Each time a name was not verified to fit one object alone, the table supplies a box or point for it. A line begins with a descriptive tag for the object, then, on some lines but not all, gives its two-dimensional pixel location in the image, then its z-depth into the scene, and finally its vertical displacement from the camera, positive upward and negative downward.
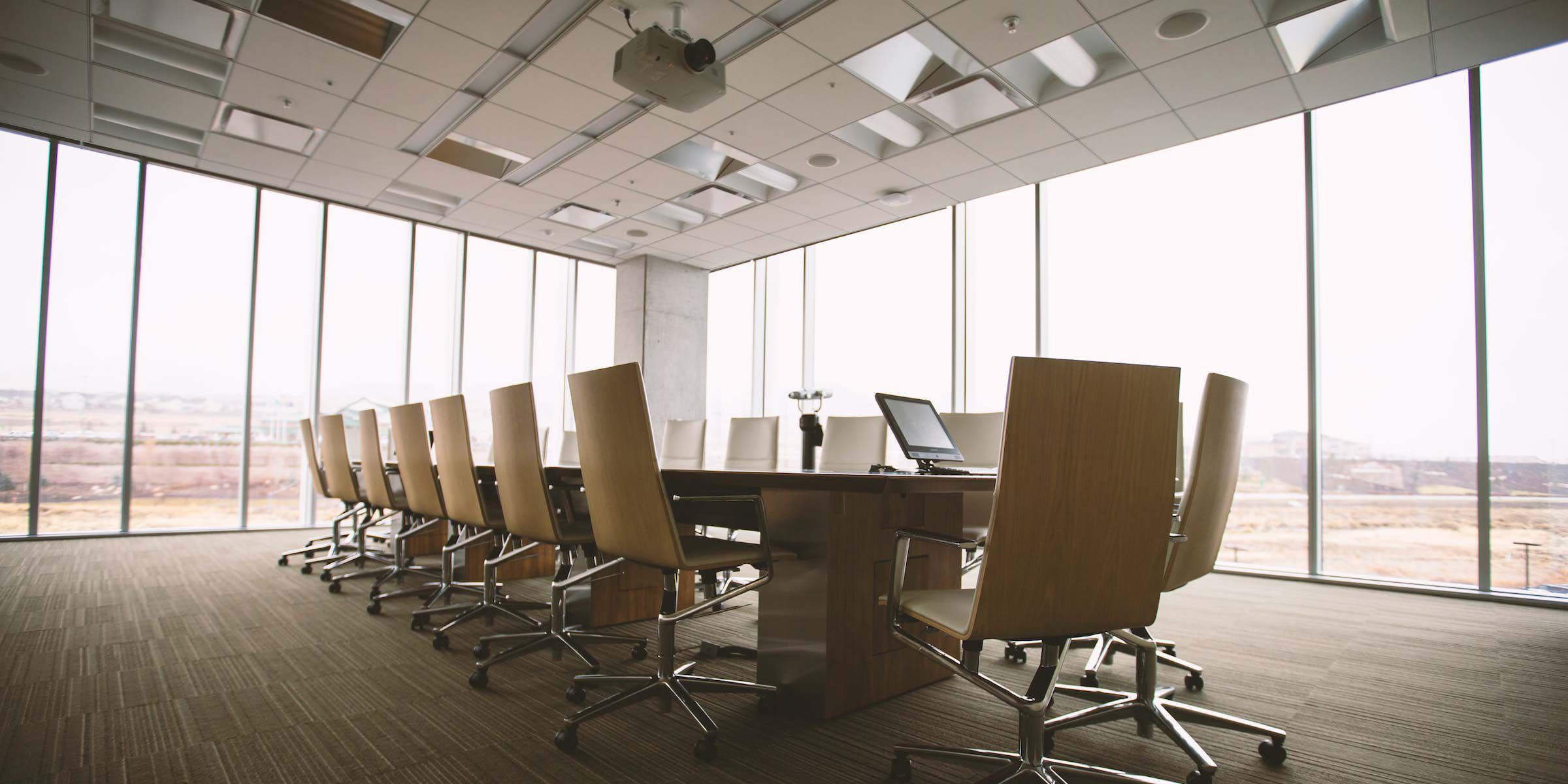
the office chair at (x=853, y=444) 4.47 -0.21
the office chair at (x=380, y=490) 4.34 -0.55
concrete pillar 9.06 +0.96
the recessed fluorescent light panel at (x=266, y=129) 5.71 +2.17
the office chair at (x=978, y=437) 4.08 -0.14
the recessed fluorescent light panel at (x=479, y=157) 6.22 +2.17
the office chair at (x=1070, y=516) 1.54 -0.22
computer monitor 2.84 -0.07
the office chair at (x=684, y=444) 5.21 -0.27
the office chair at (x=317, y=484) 5.31 -0.67
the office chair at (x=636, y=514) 2.12 -0.33
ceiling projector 3.96 +1.89
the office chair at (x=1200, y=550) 1.98 -0.41
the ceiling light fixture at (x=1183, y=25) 4.09 +2.24
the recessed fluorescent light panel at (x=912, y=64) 4.53 +2.27
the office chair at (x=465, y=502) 3.25 -0.47
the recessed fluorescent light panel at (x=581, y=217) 7.59 +2.00
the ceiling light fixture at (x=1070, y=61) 4.55 +2.27
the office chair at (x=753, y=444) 4.91 -0.25
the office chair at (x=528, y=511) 2.77 -0.43
